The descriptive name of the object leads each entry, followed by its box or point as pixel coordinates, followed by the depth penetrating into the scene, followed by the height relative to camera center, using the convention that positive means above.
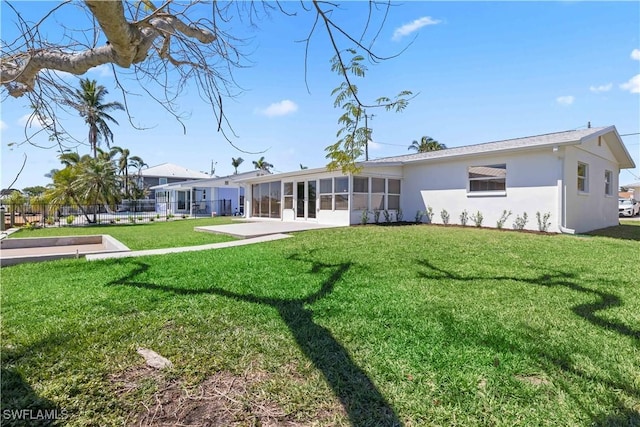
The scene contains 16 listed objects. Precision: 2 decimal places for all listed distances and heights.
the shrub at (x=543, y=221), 11.84 -0.38
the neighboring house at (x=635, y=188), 35.28 +2.42
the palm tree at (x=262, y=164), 55.37 +7.87
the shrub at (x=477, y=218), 13.62 -0.31
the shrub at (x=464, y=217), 14.10 -0.28
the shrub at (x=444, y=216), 14.78 -0.25
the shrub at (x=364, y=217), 15.27 -0.30
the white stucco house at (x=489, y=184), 11.82 +1.13
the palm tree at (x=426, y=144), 45.35 +9.03
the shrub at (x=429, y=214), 15.47 -0.17
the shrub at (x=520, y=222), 12.38 -0.43
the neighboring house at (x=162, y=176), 44.34 +4.63
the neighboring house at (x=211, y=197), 29.83 +1.26
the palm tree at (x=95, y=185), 21.95 +1.72
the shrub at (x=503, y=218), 12.90 -0.29
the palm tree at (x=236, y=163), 53.09 +7.59
